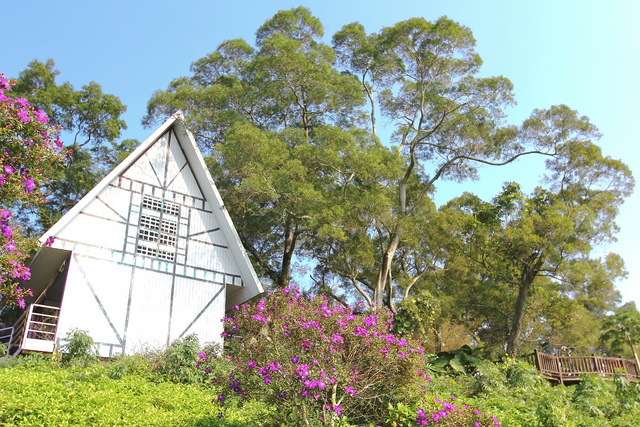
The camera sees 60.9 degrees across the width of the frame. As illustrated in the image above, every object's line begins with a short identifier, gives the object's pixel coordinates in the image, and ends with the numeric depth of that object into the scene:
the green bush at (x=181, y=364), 11.64
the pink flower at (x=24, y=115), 7.48
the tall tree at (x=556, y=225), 18.34
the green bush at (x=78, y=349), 12.01
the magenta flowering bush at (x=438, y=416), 7.53
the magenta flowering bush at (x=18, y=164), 7.39
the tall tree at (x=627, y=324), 20.19
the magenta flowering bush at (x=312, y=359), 6.75
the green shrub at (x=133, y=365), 10.82
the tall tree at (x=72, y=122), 21.86
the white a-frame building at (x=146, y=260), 13.01
